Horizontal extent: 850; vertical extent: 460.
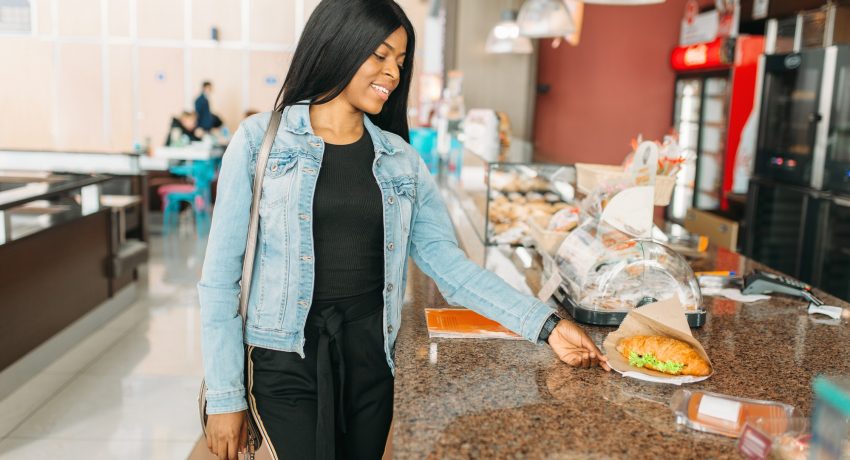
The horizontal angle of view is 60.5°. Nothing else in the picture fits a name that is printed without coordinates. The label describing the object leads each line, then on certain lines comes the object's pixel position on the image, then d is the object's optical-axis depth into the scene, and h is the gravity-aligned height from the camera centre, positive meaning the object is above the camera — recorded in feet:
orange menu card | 5.90 -1.64
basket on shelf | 7.73 -0.49
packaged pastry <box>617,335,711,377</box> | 5.02 -1.53
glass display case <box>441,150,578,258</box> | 9.70 -0.95
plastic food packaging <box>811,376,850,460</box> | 2.73 -1.08
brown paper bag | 4.99 -1.41
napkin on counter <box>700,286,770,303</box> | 7.60 -1.63
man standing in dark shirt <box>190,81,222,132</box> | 37.17 +0.40
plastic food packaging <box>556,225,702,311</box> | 6.34 -1.25
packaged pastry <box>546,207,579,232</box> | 8.30 -1.00
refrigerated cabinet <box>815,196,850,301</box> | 14.51 -2.13
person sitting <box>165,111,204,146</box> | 34.28 -0.38
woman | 5.05 -1.01
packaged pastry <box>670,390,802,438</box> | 4.24 -1.60
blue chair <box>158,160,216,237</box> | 28.81 -2.97
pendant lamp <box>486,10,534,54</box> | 17.88 +2.35
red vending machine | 21.21 +0.92
